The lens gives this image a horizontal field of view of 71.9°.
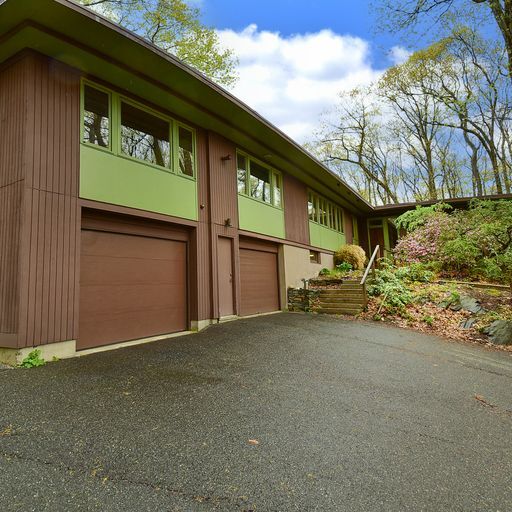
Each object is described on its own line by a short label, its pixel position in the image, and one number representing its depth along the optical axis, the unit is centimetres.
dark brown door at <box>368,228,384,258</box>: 2055
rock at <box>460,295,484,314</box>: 882
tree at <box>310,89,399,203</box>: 2602
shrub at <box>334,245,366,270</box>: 1580
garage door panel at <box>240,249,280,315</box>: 1001
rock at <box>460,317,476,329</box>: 830
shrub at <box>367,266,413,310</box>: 983
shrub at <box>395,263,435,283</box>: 1212
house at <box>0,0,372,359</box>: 520
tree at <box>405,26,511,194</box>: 1884
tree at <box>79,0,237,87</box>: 1318
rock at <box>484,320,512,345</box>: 729
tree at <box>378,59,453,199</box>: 2334
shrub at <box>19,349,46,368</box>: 483
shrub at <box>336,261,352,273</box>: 1516
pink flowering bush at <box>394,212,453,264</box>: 1312
